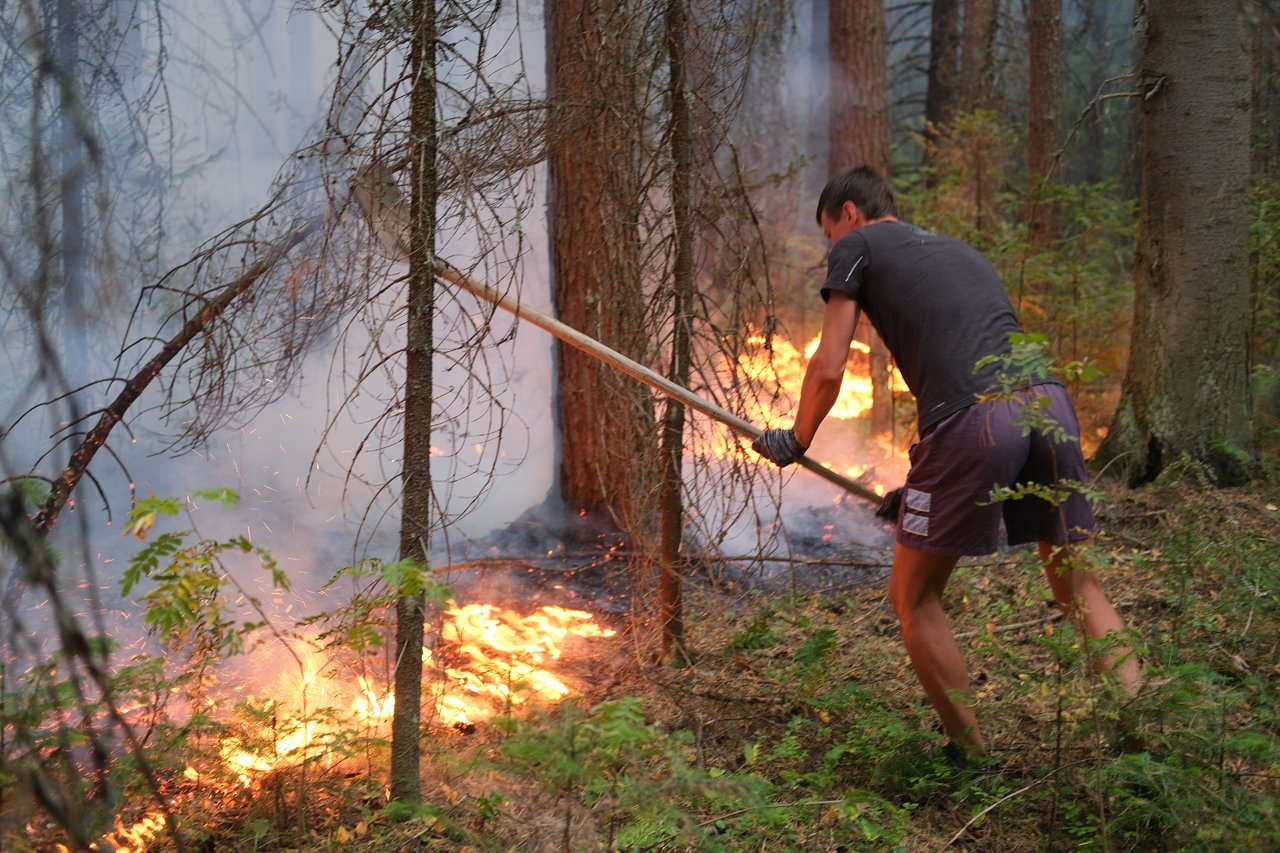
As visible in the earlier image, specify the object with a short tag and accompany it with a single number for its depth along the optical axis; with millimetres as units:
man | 3469
